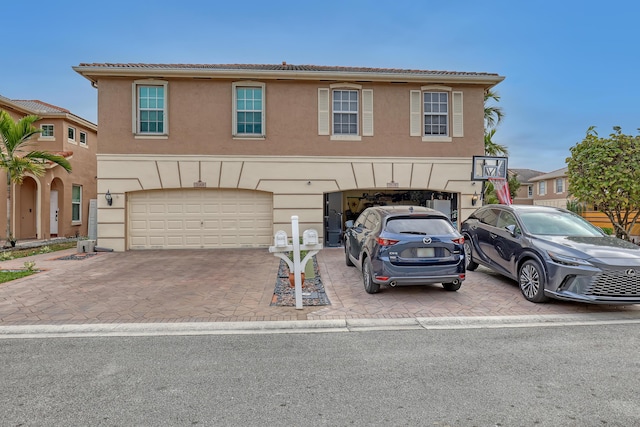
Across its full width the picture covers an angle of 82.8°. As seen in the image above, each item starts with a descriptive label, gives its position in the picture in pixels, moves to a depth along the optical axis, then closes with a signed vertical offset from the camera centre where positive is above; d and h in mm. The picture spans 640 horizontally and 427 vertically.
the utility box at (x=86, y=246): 12602 -1201
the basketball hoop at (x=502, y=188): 13648 +896
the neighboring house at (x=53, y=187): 16766 +1176
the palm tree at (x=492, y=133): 18453 +4025
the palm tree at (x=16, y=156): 13266 +2127
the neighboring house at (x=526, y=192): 40331 +2230
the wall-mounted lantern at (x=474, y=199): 14000 +484
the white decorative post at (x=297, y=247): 6156 -613
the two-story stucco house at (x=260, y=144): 13031 +2509
